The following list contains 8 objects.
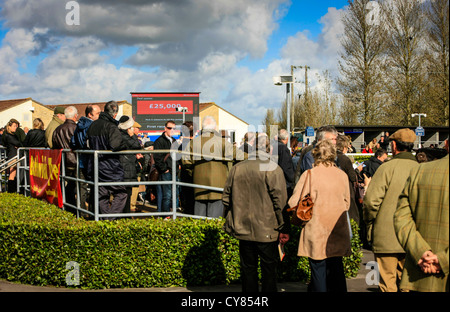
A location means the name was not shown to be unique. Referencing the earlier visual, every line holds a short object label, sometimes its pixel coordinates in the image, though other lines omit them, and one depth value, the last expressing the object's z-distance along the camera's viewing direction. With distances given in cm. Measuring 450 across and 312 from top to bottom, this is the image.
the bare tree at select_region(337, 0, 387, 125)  4238
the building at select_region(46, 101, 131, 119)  7112
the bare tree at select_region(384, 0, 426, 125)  4166
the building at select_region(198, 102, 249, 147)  7869
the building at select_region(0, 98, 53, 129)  6669
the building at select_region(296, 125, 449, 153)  4112
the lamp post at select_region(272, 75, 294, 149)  1612
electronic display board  4841
